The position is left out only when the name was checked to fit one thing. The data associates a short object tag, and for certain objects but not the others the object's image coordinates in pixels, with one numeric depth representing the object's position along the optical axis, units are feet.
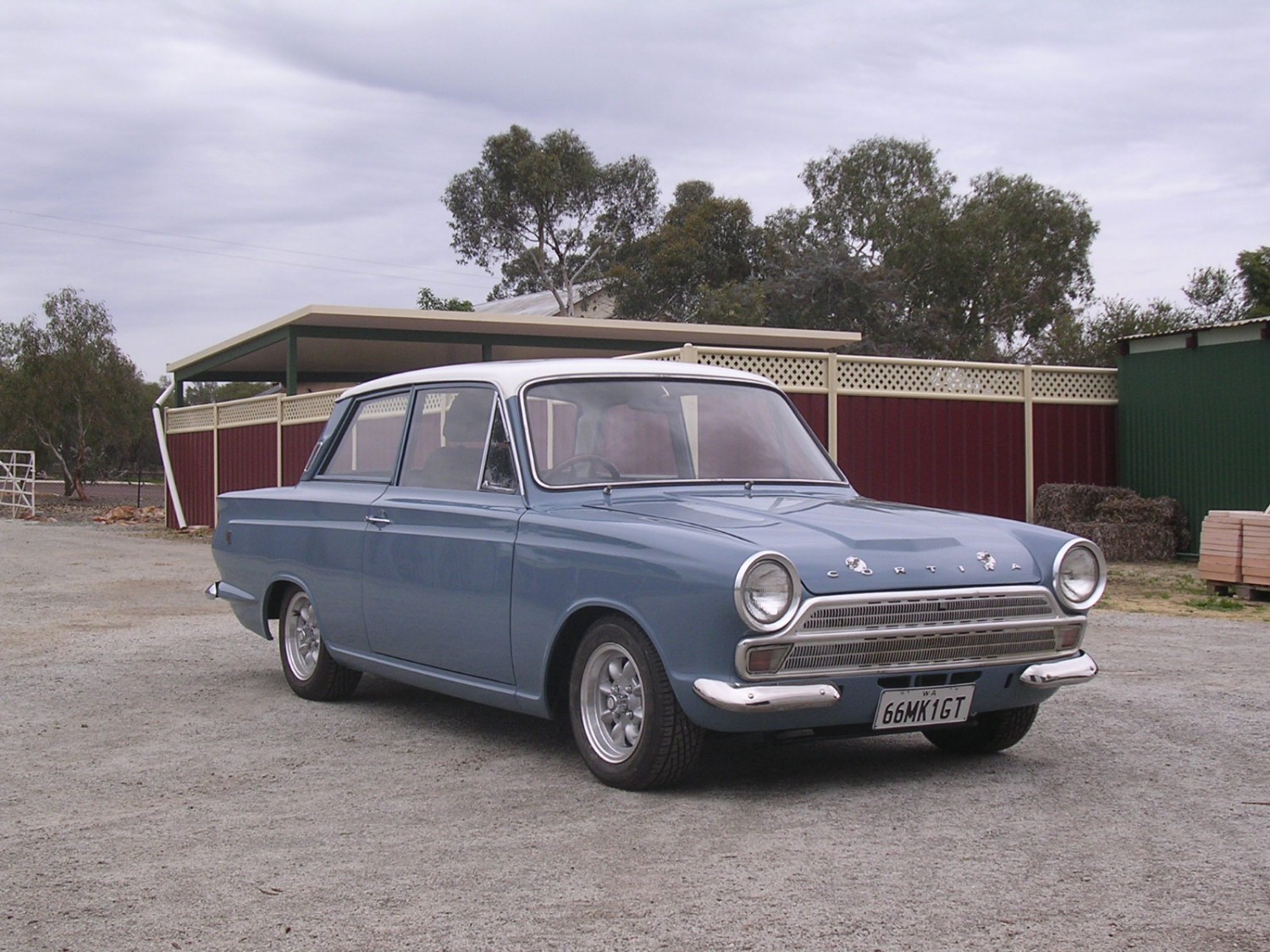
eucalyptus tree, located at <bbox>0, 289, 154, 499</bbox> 146.82
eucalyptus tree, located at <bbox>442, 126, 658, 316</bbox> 177.47
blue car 16.31
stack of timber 40.68
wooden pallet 41.16
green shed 54.95
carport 78.54
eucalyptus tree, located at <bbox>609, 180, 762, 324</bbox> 168.45
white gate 113.91
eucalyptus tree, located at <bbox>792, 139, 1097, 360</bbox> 159.43
